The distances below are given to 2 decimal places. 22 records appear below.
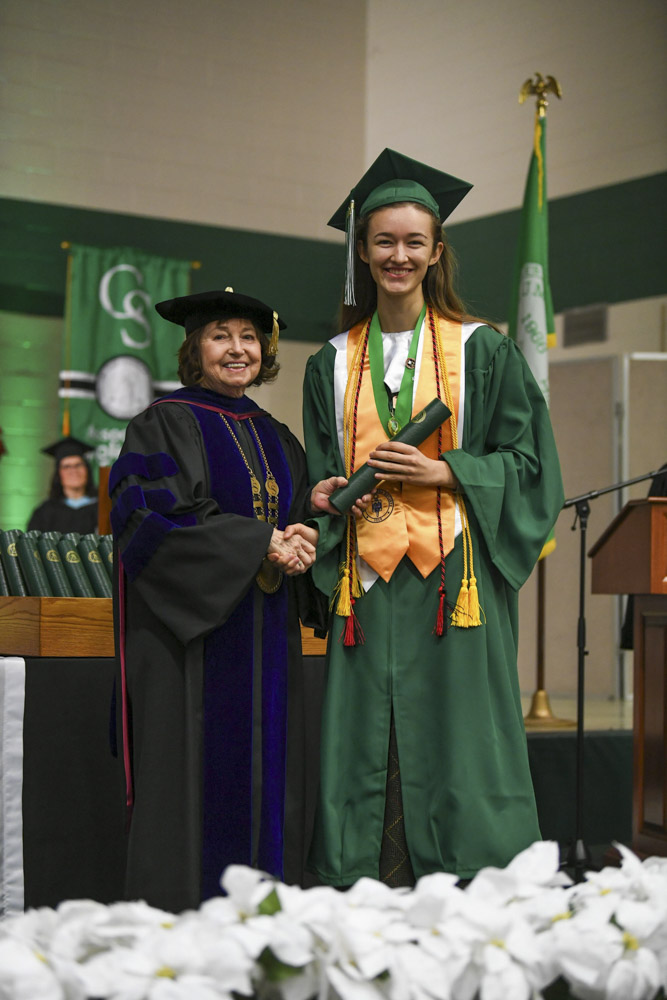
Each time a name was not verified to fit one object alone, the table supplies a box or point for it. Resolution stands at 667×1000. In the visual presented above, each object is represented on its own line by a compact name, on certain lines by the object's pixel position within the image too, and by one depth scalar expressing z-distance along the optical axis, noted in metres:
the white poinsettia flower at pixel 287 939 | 3.52
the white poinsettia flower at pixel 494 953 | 3.61
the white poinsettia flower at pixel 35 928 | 3.75
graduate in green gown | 4.88
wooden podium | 6.12
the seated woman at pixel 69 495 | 10.99
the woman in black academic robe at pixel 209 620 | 4.96
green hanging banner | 11.68
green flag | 8.87
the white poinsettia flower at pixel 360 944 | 3.56
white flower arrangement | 3.45
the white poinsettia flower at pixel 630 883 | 3.94
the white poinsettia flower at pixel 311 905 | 3.66
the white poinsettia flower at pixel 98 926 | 3.63
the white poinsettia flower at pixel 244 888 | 3.73
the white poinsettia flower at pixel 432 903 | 3.81
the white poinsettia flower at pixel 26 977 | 3.40
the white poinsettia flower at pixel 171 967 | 3.40
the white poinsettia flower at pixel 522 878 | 3.89
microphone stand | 6.38
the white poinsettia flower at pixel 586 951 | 3.75
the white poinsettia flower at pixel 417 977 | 3.58
